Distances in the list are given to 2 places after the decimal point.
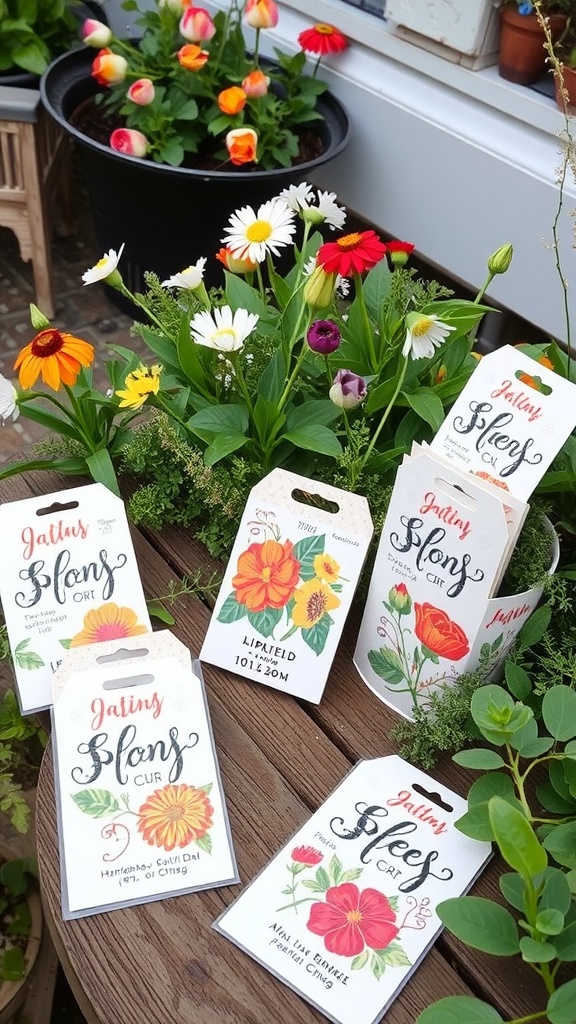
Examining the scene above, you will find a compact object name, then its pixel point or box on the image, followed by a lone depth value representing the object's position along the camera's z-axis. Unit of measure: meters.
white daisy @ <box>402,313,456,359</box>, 0.94
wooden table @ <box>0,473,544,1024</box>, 0.74
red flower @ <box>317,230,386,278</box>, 0.95
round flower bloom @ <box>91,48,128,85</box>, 1.94
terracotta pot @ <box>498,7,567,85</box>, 1.78
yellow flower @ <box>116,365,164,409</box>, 0.96
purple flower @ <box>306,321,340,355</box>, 0.96
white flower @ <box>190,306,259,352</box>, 0.95
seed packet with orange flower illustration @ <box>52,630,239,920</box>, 0.80
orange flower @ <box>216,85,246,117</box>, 1.95
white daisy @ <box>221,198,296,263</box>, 1.06
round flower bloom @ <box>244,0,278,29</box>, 1.92
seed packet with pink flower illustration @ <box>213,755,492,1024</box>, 0.75
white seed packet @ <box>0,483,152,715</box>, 0.95
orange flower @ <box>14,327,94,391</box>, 0.97
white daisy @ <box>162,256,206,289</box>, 1.08
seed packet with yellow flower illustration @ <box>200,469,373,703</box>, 0.95
